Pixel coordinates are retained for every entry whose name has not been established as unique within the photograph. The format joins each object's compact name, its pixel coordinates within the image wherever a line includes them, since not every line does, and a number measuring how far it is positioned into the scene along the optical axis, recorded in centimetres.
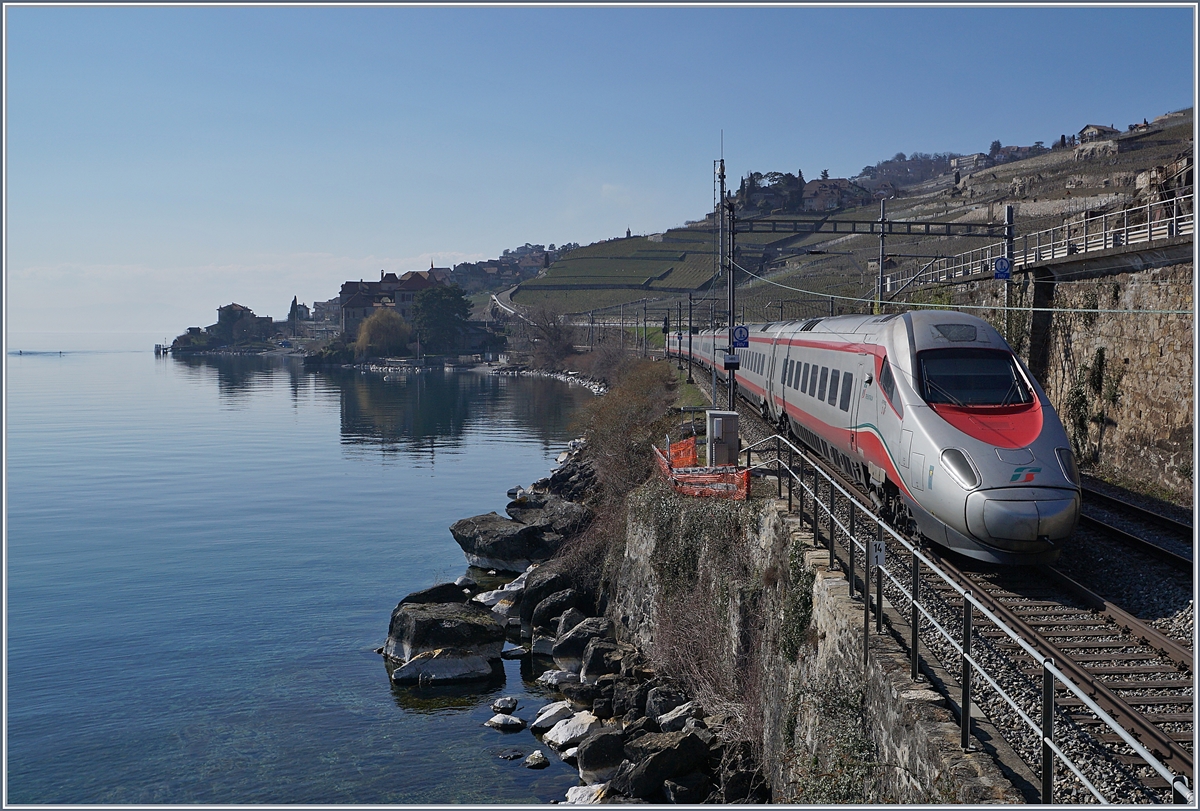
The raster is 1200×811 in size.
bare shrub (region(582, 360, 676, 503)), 3169
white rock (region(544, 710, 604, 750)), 1886
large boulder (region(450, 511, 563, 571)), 3297
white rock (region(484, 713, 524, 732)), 2023
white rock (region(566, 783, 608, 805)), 1584
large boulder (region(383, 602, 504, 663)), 2409
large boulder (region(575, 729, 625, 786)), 1698
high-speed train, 1148
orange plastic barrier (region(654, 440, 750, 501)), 1880
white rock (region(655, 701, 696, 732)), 1703
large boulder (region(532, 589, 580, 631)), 2647
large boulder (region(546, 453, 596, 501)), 3962
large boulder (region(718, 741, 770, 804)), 1382
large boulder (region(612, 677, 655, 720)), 1877
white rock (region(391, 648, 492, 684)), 2312
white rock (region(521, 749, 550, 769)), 1817
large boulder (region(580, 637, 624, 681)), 2164
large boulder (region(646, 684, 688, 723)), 1795
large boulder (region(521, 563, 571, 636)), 2739
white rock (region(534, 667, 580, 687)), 2233
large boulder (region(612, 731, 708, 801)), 1529
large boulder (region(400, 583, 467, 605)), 2723
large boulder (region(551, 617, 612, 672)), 2350
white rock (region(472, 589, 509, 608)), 2868
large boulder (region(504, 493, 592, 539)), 3341
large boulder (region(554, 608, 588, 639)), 2484
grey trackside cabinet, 2114
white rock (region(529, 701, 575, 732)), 1994
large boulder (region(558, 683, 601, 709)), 2080
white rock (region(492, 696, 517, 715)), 2106
